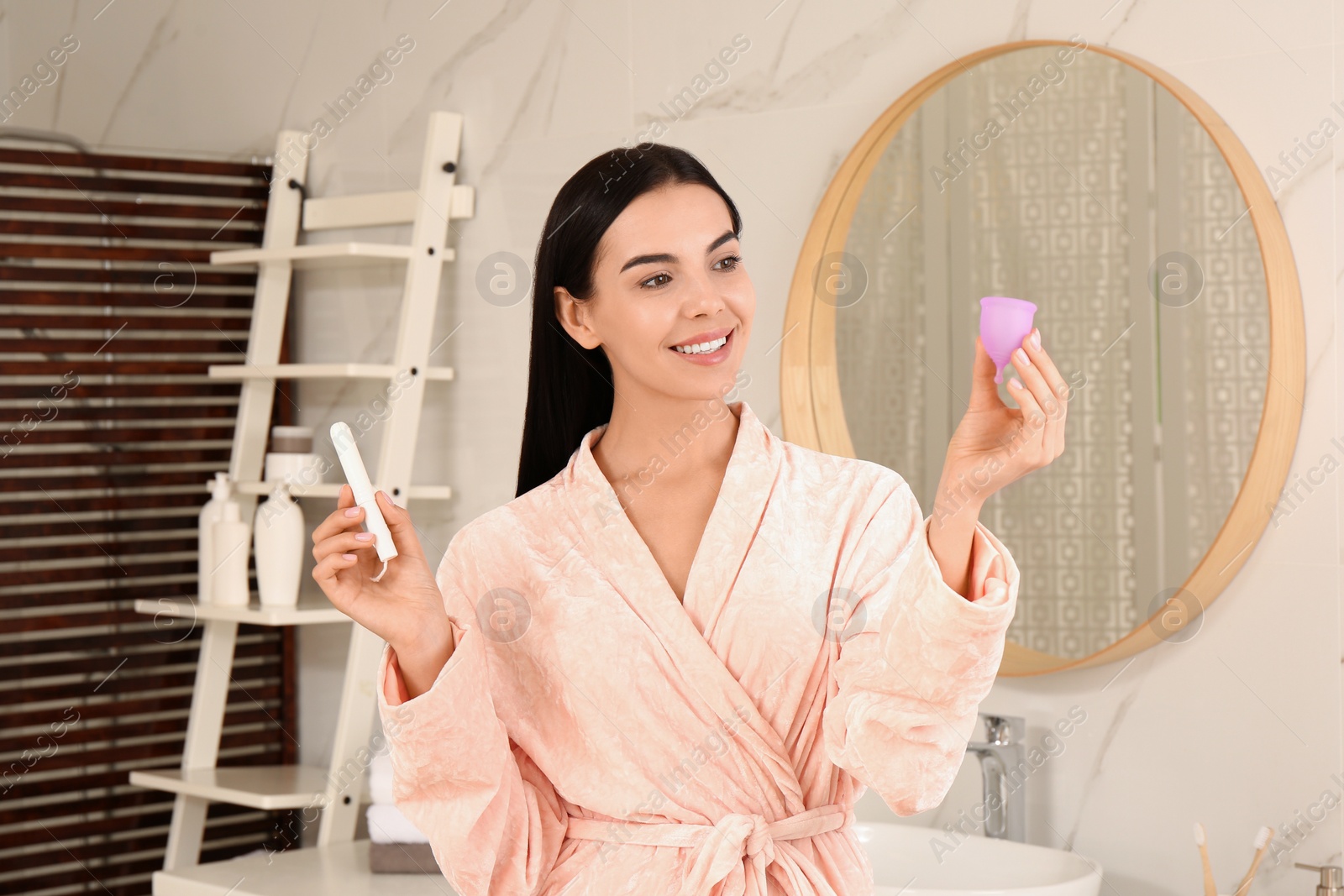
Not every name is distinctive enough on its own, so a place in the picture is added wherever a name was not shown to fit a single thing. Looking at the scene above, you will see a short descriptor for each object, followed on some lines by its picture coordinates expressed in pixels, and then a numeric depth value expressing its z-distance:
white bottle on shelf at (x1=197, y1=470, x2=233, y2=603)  2.23
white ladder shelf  2.13
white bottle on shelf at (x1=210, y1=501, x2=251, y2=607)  2.23
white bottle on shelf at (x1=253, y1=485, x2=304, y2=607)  2.19
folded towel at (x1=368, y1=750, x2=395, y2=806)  1.95
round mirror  1.48
